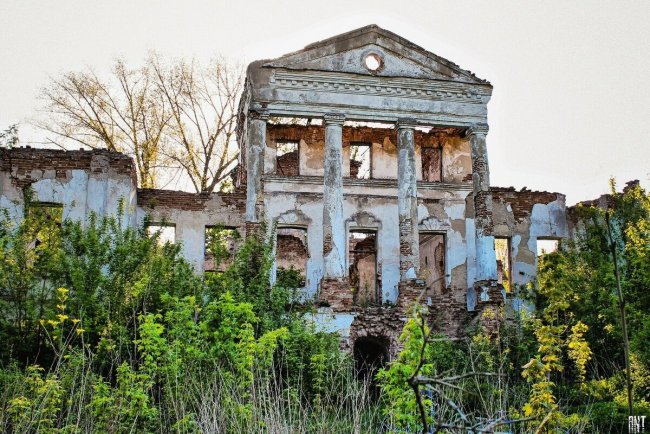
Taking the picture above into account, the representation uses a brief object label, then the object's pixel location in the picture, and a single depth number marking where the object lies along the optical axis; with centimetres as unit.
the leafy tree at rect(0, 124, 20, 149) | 1734
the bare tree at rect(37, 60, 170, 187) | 2433
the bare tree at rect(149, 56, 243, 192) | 2503
